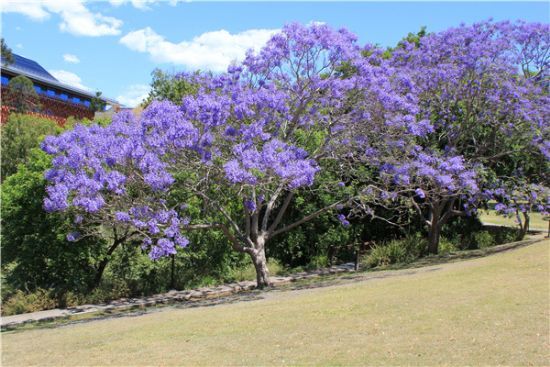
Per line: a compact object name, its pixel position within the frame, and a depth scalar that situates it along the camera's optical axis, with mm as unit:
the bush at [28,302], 13021
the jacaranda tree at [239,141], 11172
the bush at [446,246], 21188
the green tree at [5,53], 28906
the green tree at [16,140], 27625
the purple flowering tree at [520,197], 18188
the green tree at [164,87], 25138
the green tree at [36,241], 13773
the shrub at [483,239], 21859
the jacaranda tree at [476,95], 16953
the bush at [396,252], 19375
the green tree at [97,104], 52312
